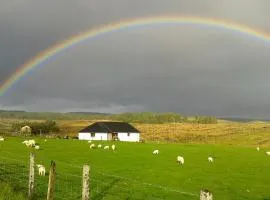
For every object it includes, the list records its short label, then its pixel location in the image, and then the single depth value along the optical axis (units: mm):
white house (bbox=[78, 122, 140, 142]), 128000
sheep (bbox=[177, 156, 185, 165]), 48906
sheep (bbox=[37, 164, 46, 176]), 31188
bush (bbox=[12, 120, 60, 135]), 142625
